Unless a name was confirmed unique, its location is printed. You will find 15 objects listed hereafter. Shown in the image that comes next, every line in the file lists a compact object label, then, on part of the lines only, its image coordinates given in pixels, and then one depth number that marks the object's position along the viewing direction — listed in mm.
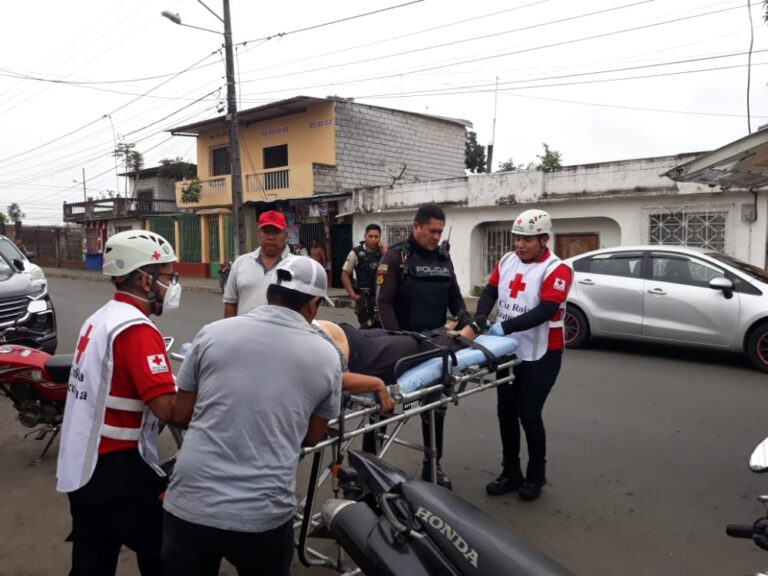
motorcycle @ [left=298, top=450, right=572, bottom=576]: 1858
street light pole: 16438
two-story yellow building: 20125
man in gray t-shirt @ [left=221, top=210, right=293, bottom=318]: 4176
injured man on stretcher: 3227
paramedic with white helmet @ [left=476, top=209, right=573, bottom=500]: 3832
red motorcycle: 4203
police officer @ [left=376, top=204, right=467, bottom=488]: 3980
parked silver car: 7496
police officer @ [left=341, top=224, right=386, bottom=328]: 6648
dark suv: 6562
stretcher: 2643
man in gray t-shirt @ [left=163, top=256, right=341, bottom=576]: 1867
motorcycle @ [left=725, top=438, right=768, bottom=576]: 1892
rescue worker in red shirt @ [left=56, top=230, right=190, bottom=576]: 2107
